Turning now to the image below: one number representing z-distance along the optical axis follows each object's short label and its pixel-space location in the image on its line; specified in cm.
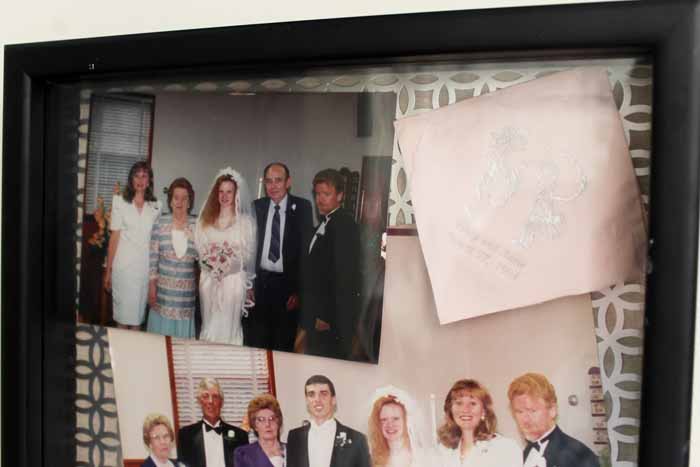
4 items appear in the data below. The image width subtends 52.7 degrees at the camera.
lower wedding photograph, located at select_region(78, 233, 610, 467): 39
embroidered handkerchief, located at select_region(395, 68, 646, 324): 37
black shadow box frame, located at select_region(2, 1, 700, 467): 35
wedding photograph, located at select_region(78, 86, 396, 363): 42
